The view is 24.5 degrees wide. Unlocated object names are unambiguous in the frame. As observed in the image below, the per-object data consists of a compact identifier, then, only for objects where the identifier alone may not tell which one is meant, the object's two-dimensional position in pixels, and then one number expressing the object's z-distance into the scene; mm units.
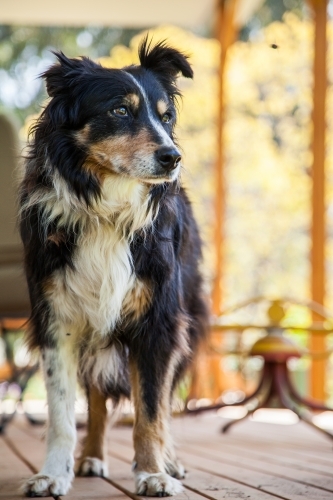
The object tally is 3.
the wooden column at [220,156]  6914
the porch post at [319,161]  5633
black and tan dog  2336
